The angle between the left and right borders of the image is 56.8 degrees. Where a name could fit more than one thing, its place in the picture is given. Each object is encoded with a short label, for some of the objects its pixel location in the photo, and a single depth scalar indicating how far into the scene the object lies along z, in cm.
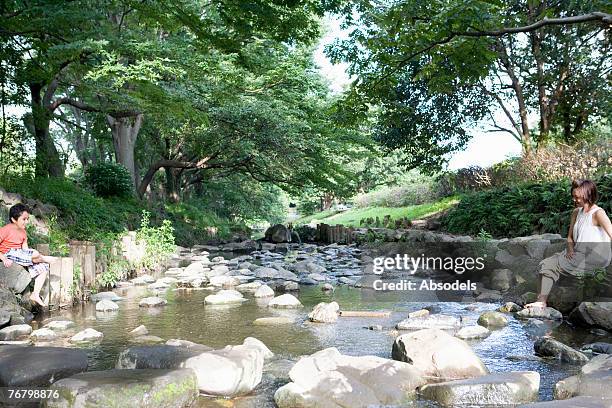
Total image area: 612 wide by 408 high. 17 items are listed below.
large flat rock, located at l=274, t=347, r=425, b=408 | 394
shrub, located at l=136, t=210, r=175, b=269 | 1206
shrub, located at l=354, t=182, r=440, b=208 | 2413
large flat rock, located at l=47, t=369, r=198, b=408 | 360
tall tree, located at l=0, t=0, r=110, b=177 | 1001
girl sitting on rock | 539
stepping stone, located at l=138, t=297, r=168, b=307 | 817
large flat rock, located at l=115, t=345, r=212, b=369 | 439
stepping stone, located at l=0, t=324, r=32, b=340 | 602
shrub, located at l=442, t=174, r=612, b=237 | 1091
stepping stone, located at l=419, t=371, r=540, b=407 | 394
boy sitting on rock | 641
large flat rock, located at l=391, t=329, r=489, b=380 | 458
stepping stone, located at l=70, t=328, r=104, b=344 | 597
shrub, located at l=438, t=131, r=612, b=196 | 1224
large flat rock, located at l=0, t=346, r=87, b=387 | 420
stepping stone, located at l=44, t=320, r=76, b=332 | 653
